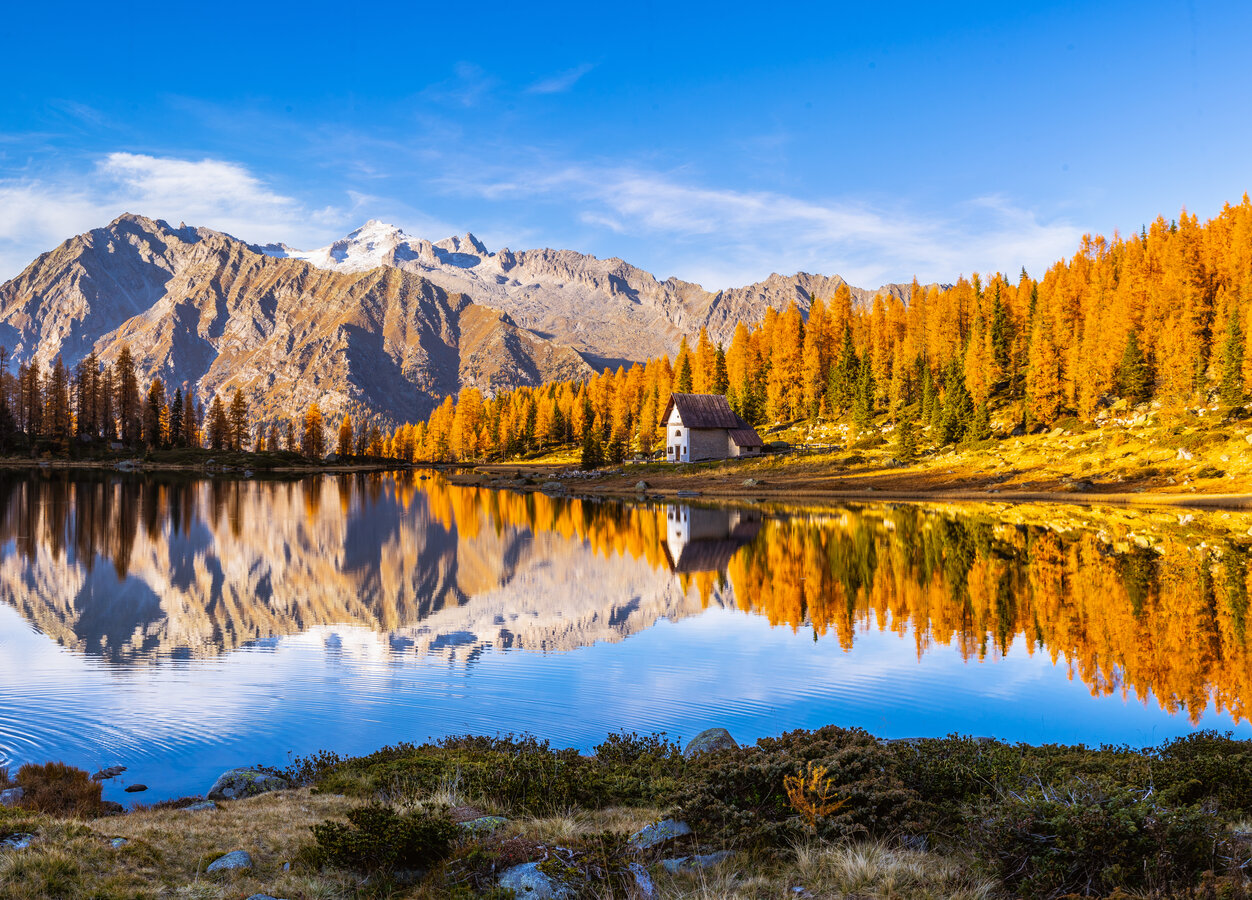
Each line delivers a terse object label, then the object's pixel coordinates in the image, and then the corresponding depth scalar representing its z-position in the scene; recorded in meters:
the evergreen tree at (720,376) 125.17
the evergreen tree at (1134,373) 77.19
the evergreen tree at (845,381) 107.44
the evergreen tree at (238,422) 164.38
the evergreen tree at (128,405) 146.38
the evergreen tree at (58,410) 137.88
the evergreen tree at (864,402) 97.06
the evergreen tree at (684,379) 128.88
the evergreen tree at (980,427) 82.88
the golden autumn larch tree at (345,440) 190.12
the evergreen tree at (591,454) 112.81
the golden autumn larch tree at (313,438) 171.50
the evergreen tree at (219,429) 159.25
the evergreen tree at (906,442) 83.06
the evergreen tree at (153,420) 146.50
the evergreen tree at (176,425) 156.38
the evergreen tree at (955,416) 86.25
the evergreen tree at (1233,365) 65.81
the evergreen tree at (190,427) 159.50
